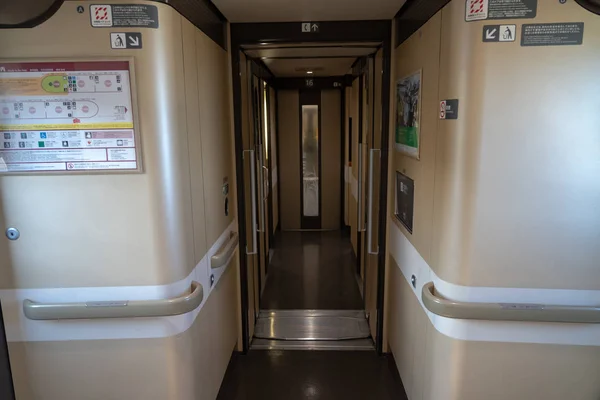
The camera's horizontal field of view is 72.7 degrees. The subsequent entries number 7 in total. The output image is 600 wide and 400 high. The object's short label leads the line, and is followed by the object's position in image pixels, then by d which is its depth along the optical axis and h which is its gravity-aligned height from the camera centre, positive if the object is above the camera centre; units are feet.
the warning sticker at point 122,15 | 5.46 +1.57
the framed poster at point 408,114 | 7.45 +0.29
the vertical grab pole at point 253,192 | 9.88 -1.49
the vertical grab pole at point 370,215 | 9.81 -2.11
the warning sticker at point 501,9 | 5.22 +1.50
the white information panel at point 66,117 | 5.57 +0.24
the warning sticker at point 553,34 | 5.29 +1.17
